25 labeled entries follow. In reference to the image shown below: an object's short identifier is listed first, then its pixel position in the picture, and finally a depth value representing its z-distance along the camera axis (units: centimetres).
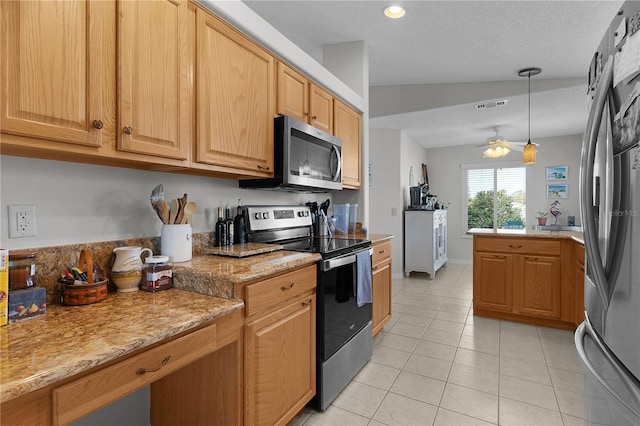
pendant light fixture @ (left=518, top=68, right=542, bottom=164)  404
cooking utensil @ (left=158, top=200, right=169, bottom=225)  163
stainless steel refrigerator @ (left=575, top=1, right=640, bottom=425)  90
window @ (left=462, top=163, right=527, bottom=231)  662
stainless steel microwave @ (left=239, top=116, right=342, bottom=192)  213
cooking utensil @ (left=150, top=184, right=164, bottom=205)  161
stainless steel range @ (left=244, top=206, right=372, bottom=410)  195
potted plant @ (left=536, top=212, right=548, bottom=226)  636
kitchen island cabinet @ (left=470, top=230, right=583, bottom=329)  319
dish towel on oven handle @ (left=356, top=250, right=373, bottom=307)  231
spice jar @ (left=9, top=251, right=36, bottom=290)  116
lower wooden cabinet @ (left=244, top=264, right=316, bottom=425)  145
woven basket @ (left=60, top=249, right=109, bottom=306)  125
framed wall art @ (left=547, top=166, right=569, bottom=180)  621
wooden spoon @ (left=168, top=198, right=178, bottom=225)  170
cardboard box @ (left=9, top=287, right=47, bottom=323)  108
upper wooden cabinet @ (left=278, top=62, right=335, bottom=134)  221
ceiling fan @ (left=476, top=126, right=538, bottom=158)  458
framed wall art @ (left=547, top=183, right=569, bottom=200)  623
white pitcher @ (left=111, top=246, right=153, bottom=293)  143
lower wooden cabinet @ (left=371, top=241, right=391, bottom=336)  283
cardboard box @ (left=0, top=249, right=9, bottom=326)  105
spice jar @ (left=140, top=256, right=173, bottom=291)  144
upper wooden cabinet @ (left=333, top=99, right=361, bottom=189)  296
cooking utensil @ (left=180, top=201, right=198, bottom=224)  174
